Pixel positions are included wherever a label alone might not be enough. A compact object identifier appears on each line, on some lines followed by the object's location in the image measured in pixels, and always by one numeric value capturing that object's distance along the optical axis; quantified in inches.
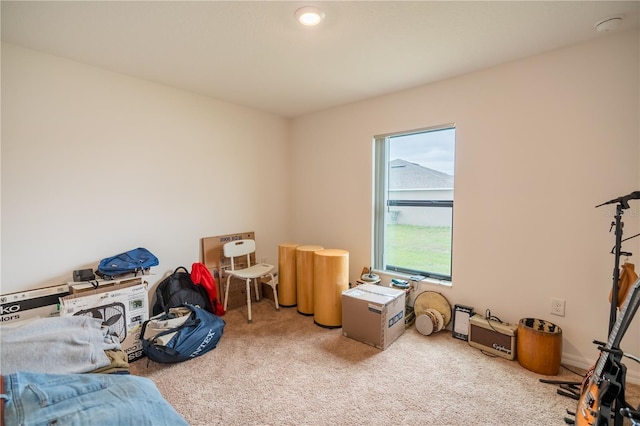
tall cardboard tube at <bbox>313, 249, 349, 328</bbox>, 110.2
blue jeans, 29.5
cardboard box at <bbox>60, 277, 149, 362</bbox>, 80.9
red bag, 115.5
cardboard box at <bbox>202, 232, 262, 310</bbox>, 126.3
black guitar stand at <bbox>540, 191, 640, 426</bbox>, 51.2
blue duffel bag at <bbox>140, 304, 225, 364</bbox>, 83.2
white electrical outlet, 85.8
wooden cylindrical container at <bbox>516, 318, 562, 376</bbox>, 79.4
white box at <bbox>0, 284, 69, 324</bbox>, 78.7
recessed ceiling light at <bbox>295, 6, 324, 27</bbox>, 65.4
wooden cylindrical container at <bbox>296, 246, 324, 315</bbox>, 120.3
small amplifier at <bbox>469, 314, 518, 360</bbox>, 87.4
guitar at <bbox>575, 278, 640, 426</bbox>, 51.0
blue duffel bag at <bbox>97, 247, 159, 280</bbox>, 91.6
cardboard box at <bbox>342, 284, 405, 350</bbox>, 94.3
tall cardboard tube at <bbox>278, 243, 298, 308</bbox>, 128.3
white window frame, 127.2
